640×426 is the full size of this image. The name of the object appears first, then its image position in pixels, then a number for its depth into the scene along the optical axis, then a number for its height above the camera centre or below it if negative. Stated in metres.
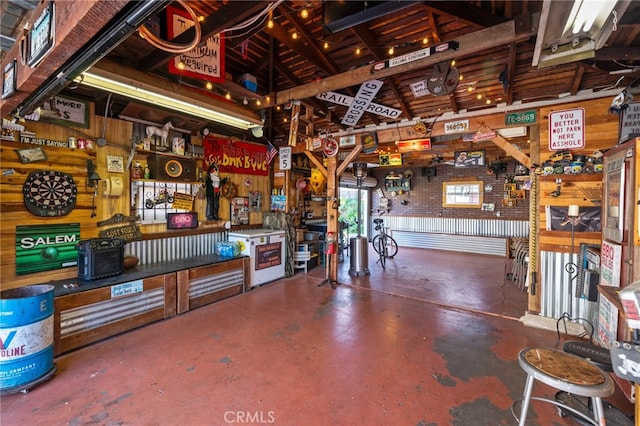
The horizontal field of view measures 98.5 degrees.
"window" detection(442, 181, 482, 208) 9.77 +0.49
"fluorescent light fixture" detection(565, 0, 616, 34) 1.63 +1.23
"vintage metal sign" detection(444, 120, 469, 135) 4.62 +1.38
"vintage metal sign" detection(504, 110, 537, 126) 3.98 +1.34
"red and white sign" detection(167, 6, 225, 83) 2.95 +1.78
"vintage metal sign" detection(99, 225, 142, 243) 3.94 -0.42
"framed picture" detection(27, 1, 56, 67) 1.65 +1.06
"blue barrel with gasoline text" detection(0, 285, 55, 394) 2.36 -1.22
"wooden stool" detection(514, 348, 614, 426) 1.52 -0.98
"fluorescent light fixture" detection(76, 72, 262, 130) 3.00 +1.37
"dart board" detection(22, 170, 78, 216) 3.26 +0.13
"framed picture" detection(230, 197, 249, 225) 5.80 -0.12
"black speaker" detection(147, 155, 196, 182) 4.43 +0.62
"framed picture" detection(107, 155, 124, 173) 3.96 +0.59
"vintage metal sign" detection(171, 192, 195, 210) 4.78 +0.07
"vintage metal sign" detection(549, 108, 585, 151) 3.54 +1.04
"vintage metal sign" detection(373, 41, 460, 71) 3.22 +1.89
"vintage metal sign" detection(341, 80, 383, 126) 4.95 +1.99
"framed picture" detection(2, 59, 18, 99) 2.22 +1.03
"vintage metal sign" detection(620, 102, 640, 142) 2.74 +0.90
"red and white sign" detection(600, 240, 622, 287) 2.35 -0.50
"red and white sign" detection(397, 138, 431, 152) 5.10 +1.18
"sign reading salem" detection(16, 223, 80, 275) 3.23 -0.53
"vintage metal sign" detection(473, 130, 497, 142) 4.34 +1.16
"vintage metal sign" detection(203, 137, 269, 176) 5.34 +1.04
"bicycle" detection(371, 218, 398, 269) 7.60 -1.14
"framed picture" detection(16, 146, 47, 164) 3.18 +0.58
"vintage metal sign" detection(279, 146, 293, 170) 6.13 +1.08
